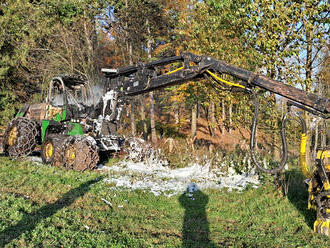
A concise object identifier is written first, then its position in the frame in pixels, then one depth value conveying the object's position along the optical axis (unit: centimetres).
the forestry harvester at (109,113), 557
